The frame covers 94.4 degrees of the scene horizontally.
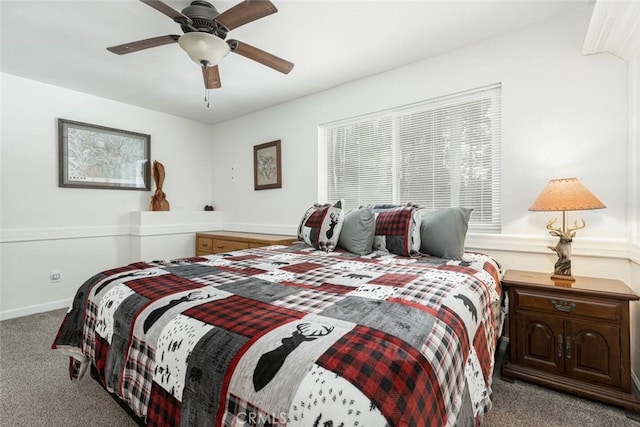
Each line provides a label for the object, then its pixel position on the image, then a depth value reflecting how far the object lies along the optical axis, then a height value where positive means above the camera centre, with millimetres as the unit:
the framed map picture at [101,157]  3418 +690
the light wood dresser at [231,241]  3537 -370
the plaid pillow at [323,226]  2525 -137
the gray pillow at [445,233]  2102 -167
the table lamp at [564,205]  1784 +26
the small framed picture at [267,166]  3969 +625
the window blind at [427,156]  2521 +534
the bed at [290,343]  691 -399
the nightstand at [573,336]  1597 -744
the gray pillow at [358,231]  2369 -172
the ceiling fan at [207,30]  1689 +1139
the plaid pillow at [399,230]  2236 -157
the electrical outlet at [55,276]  3340 -719
